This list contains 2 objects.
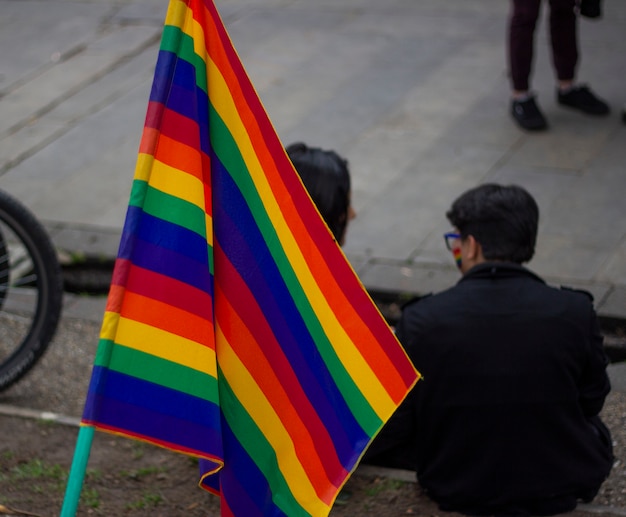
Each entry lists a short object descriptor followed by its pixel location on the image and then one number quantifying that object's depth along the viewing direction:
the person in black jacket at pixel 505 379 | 6.47
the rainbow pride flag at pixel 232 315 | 4.86
